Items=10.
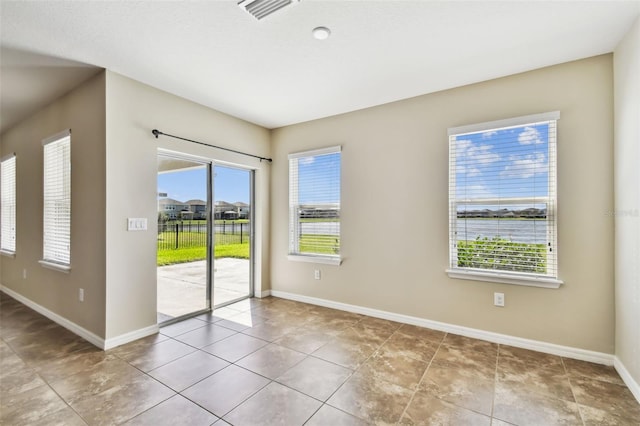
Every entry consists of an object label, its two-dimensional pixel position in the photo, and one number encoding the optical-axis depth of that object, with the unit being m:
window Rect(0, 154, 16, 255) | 4.83
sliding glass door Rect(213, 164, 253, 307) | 4.12
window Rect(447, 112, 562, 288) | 2.80
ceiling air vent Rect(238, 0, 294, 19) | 1.98
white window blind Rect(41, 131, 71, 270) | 3.49
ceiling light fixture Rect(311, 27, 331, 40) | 2.26
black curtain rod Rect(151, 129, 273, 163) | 3.24
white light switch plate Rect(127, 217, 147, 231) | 3.07
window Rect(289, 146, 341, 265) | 4.18
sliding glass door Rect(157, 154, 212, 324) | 3.49
